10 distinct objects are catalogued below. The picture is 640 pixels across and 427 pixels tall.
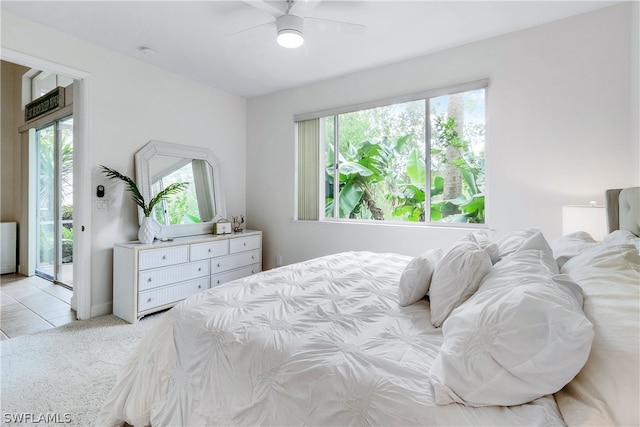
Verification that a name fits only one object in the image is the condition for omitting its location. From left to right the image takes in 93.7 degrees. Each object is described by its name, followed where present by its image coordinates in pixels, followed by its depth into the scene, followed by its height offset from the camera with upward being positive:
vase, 3.08 -0.18
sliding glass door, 4.08 +0.24
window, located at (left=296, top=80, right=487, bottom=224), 3.06 +0.64
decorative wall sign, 3.73 +1.48
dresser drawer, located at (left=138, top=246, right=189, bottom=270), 2.89 -0.43
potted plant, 3.04 +0.15
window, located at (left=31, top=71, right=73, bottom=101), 4.03 +1.86
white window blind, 3.88 +0.61
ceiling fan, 2.11 +1.38
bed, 0.74 -0.45
